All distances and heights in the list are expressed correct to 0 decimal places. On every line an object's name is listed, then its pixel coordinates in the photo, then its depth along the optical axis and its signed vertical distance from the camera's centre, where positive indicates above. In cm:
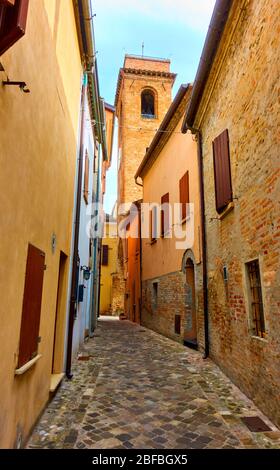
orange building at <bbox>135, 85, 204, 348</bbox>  886 +237
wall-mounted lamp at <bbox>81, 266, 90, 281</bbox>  879 +94
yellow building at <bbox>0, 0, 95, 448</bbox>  249 +105
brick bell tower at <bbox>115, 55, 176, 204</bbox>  2308 +1540
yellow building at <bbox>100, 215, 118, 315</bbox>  2680 +327
